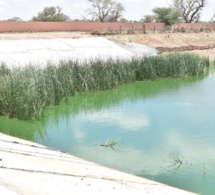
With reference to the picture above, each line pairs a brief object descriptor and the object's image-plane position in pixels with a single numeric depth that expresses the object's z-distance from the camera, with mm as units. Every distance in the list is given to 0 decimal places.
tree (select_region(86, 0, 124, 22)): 48444
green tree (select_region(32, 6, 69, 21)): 45250
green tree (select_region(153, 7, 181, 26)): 37031
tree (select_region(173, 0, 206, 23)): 51938
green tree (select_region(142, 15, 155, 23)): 45841
